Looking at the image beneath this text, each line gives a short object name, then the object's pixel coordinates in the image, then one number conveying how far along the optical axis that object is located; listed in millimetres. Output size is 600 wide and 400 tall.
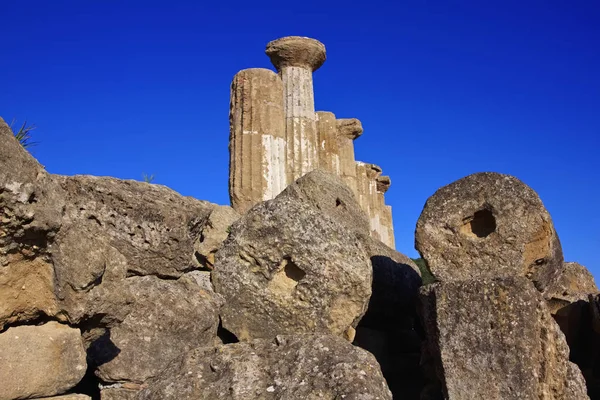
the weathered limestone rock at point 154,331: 4406
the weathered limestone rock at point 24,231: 2512
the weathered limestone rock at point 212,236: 6266
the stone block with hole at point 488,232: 4723
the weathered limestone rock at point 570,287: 5184
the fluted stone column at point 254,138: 9641
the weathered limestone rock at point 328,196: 7215
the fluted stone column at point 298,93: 10539
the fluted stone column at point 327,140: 12898
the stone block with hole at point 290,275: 5445
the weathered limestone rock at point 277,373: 3234
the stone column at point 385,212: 17500
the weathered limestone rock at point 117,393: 4258
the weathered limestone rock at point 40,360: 2658
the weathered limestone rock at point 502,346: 4180
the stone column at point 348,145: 13669
